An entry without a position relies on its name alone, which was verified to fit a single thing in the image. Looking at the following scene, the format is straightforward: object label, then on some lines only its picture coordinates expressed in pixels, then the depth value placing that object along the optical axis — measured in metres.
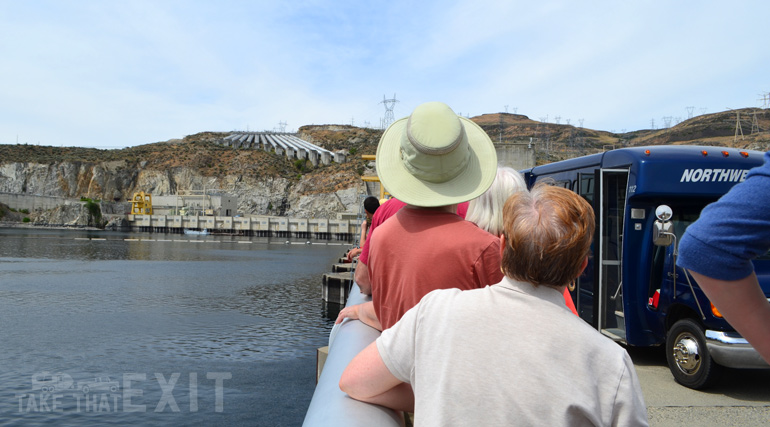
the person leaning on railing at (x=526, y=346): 1.81
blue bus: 6.98
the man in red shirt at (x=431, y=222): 2.81
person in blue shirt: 1.38
